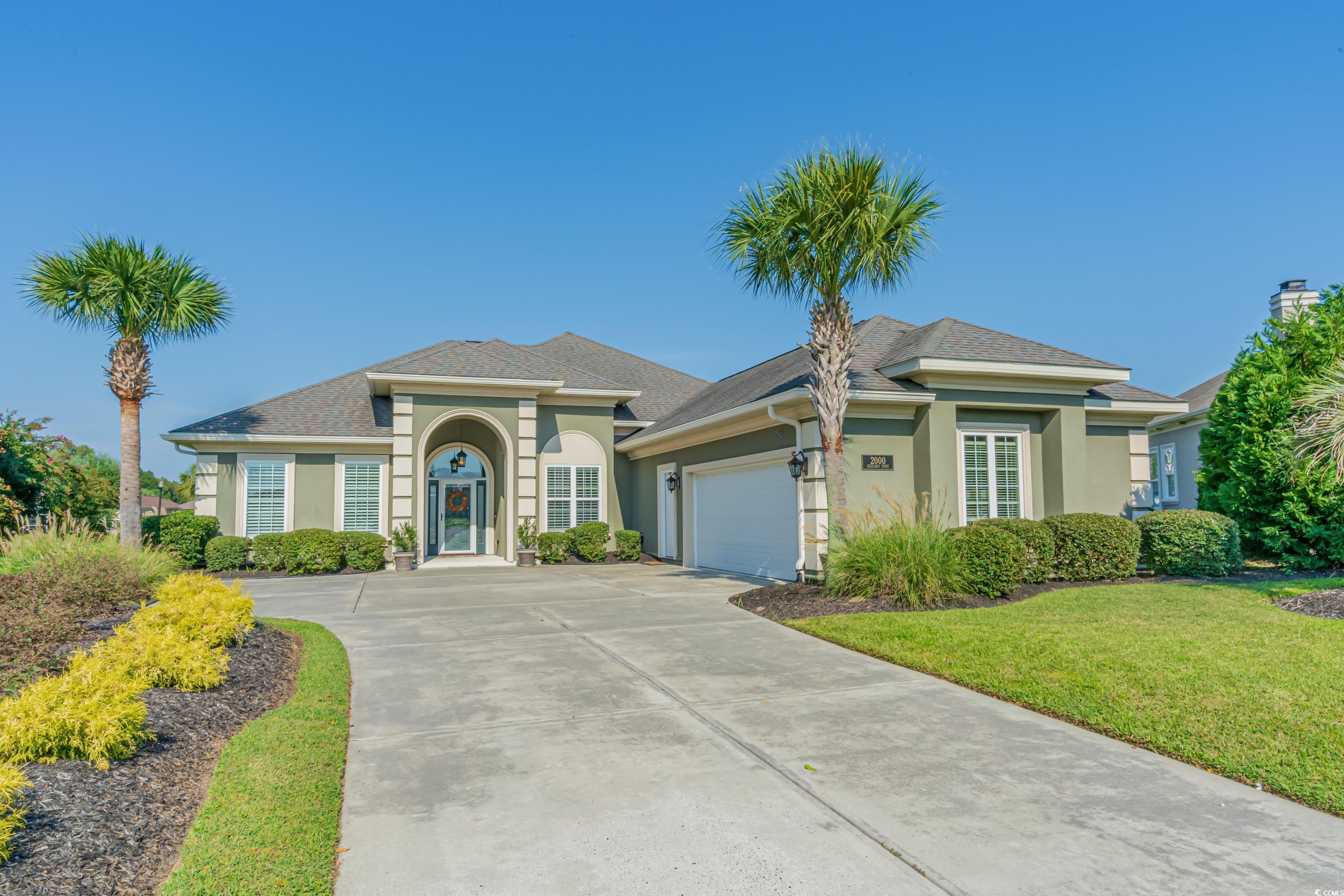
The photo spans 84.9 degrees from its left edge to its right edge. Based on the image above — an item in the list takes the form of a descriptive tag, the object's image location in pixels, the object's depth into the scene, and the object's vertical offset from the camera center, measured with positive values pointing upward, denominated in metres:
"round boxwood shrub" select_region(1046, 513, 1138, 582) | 11.47 -0.90
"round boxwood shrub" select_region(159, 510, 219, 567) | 16.52 -0.83
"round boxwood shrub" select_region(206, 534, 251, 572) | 16.52 -1.25
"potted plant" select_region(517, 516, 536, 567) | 17.89 -1.17
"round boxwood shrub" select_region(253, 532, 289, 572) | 16.59 -1.20
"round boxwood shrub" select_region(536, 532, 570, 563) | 18.19 -1.33
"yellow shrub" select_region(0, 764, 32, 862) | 2.62 -1.15
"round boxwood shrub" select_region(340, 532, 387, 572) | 16.84 -1.23
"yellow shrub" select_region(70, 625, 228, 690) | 4.93 -1.11
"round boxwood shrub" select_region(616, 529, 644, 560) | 18.89 -1.31
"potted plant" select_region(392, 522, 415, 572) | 16.81 -1.19
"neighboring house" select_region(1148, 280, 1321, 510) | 20.30 +1.03
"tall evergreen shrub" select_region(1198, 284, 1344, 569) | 11.96 +0.67
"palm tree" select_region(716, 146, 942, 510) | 10.00 +3.60
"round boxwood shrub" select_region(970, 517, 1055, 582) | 10.96 -0.84
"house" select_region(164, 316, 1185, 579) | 12.78 +1.07
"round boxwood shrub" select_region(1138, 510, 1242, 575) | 11.74 -0.89
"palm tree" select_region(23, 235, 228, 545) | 14.87 +4.12
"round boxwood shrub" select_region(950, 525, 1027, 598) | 10.02 -0.98
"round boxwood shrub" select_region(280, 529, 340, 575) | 16.27 -1.22
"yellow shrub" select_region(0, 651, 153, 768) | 3.44 -1.08
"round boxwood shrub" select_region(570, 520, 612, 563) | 18.44 -1.17
